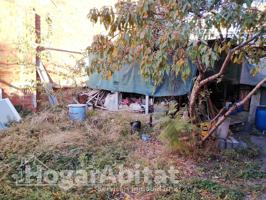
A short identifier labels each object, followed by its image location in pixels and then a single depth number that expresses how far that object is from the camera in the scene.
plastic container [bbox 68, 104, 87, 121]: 6.87
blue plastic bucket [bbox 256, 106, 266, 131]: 7.10
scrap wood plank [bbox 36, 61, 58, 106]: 7.78
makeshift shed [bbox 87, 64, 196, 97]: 7.19
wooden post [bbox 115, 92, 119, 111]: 8.10
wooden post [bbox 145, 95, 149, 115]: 7.64
